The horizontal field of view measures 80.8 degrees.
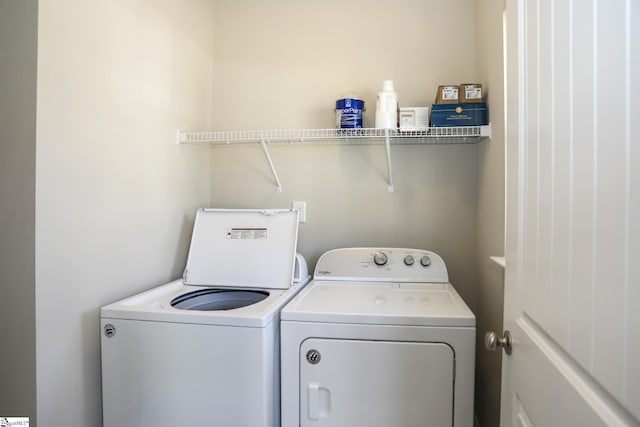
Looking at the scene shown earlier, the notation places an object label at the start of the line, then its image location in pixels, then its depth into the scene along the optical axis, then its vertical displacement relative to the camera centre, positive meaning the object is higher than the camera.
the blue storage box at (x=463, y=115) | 1.89 +0.50
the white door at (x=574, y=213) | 0.53 +0.00
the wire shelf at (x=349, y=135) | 1.94 +0.44
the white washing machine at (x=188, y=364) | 1.40 -0.58
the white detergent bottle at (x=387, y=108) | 1.96 +0.55
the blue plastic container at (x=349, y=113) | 2.01 +0.54
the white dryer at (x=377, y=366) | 1.40 -0.58
